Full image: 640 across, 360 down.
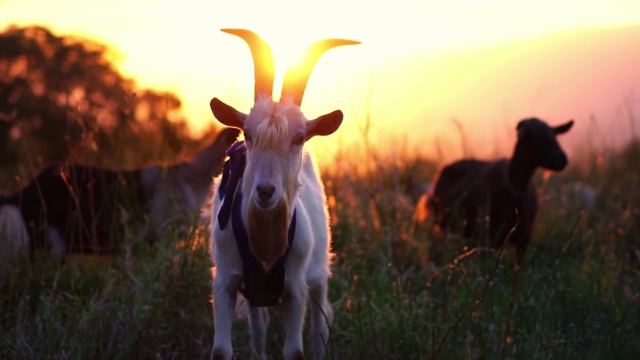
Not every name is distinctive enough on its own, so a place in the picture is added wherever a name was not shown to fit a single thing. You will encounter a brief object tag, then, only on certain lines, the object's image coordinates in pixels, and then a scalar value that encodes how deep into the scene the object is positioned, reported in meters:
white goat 4.09
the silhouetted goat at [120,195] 6.93
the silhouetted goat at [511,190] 7.82
